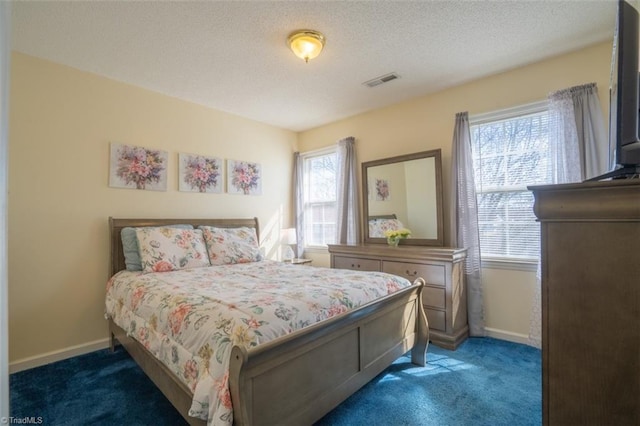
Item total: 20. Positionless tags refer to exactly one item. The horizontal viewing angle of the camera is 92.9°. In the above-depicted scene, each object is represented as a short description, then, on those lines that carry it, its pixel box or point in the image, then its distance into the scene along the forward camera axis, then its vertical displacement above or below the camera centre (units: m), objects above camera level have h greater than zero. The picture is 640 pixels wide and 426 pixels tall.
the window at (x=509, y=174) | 2.81 +0.40
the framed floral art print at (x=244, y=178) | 3.96 +0.52
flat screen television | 0.88 +0.35
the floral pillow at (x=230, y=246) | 3.20 -0.33
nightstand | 4.12 -0.62
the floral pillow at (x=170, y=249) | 2.75 -0.32
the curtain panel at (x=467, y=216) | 3.00 +0.00
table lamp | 4.20 -0.32
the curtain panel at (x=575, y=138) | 2.43 +0.64
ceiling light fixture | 2.28 +1.33
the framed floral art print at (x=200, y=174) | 3.51 +0.51
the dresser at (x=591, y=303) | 0.73 -0.22
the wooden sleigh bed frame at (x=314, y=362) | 1.28 -0.81
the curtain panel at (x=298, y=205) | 4.65 +0.17
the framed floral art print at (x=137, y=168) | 3.02 +0.50
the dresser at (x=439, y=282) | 2.80 -0.63
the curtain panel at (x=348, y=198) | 4.02 +0.24
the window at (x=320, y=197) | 4.48 +0.29
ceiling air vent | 3.02 +1.39
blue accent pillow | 2.83 -0.32
